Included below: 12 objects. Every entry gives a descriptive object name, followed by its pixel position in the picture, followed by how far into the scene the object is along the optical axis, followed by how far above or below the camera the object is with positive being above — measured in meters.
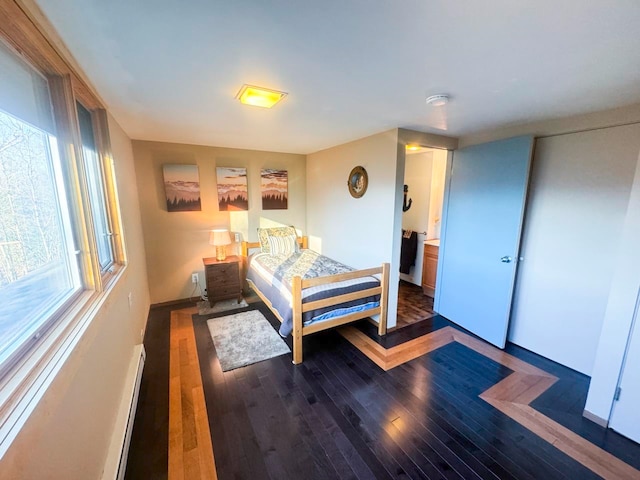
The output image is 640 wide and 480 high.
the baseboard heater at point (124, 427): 1.35 -1.36
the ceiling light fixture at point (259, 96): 1.73 +0.73
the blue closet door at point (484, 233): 2.54 -0.35
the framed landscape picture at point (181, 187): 3.47 +0.18
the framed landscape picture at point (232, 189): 3.80 +0.17
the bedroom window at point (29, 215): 0.89 -0.06
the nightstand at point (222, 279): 3.52 -1.08
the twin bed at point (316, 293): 2.45 -0.96
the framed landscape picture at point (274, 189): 4.12 +0.19
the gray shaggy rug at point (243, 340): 2.49 -1.49
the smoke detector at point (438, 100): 1.78 +0.71
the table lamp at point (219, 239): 3.58 -0.53
